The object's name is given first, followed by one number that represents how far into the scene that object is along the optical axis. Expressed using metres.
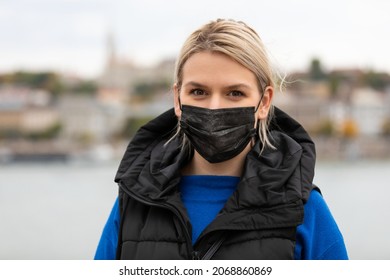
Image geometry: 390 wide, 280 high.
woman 1.21
